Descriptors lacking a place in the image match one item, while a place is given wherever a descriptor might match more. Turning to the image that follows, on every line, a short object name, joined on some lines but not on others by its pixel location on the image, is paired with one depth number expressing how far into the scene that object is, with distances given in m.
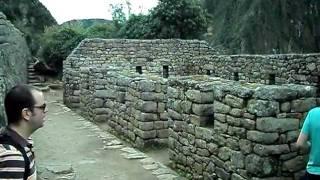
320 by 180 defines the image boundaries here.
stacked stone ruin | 4.81
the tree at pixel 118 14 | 26.30
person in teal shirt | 4.02
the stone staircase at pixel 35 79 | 18.91
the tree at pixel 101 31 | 21.86
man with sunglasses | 2.31
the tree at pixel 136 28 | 20.16
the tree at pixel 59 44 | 20.42
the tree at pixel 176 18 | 19.66
